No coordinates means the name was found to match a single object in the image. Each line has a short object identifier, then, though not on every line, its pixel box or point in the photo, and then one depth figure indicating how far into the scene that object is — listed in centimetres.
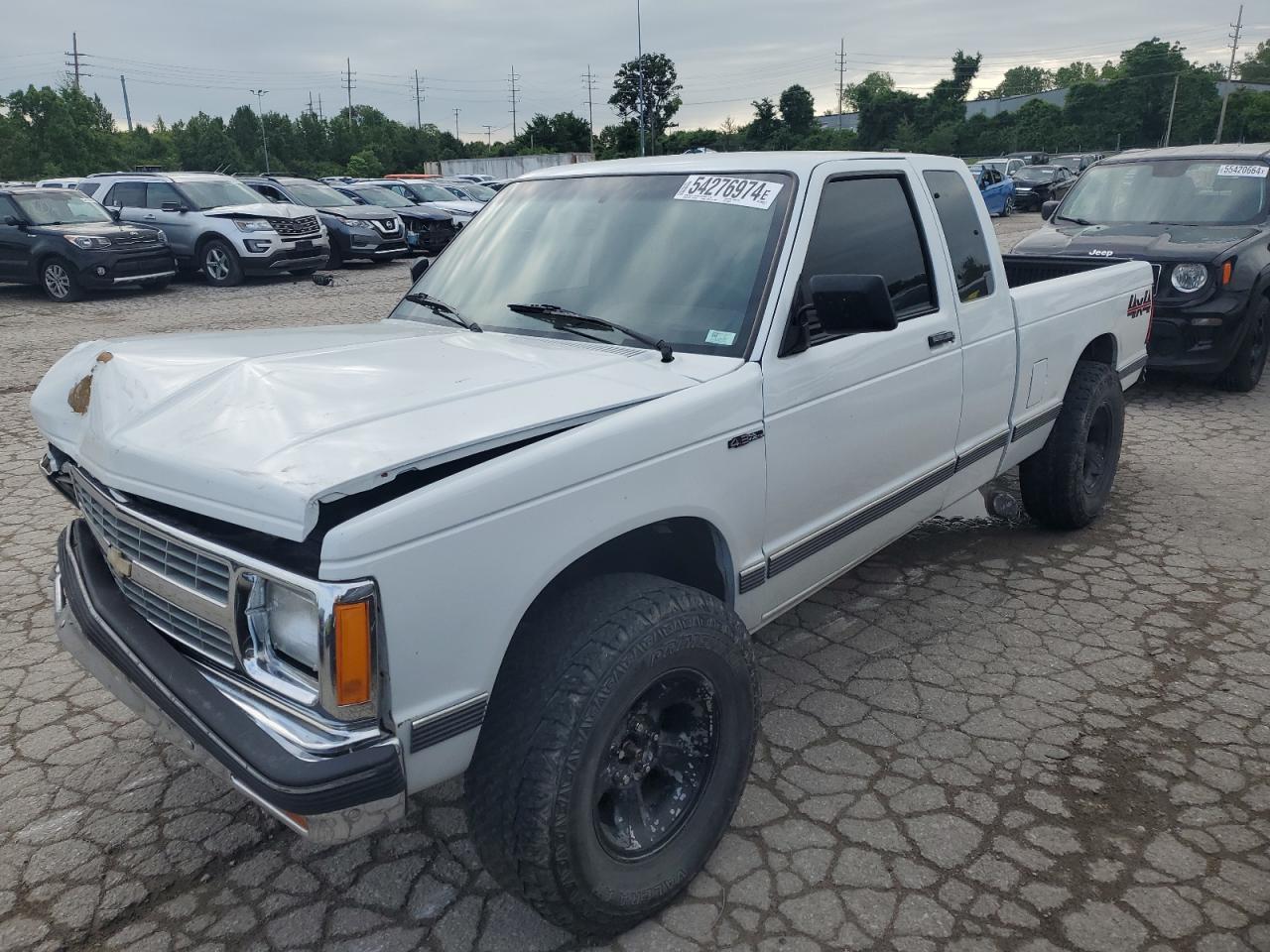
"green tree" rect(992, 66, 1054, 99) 13899
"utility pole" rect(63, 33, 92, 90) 7206
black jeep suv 751
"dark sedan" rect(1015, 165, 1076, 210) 2922
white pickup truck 202
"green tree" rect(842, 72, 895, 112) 11262
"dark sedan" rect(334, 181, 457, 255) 2033
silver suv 1587
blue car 2677
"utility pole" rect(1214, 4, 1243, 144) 6197
